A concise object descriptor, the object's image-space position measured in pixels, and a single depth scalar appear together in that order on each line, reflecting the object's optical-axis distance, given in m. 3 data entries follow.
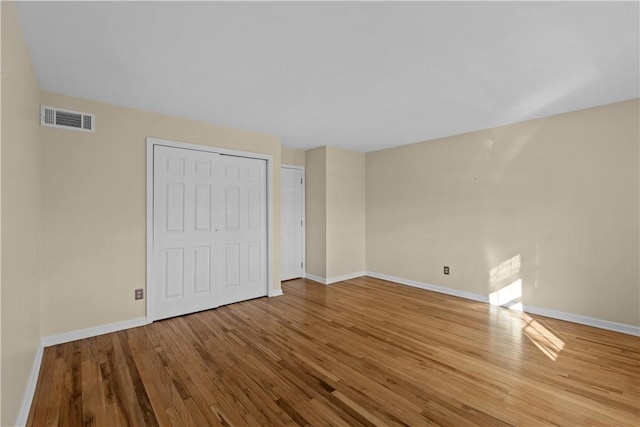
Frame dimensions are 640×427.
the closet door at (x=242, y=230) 3.83
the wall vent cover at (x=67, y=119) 2.64
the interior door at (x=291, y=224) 5.08
